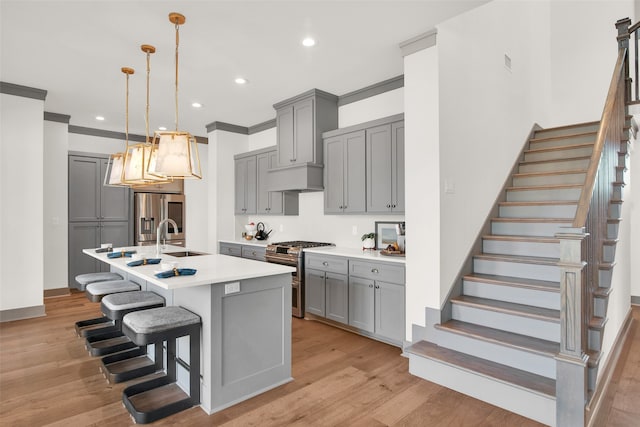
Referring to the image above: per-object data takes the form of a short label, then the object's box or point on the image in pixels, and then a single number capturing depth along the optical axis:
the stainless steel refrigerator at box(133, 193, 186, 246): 6.53
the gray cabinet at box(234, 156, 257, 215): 6.00
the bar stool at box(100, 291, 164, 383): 2.71
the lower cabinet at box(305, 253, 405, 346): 3.48
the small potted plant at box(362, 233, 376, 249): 4.31
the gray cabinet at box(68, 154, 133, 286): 5.96
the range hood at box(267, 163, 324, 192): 4.61
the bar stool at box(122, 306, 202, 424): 2.25
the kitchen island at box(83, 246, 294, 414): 2.38
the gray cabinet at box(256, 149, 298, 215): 5.42
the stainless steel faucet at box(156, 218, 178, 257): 3.43
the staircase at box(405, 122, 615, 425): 2.46
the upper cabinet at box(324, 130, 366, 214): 4.21
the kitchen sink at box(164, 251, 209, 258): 3.68
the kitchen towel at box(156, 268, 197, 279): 2.30
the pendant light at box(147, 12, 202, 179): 2.79
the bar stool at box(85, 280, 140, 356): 3.14
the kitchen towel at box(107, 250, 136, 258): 3.41
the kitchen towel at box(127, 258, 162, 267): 2.85
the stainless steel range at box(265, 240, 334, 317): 4.45
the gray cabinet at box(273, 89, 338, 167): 4.66
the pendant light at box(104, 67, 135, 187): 3.75
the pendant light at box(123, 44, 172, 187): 3.34
